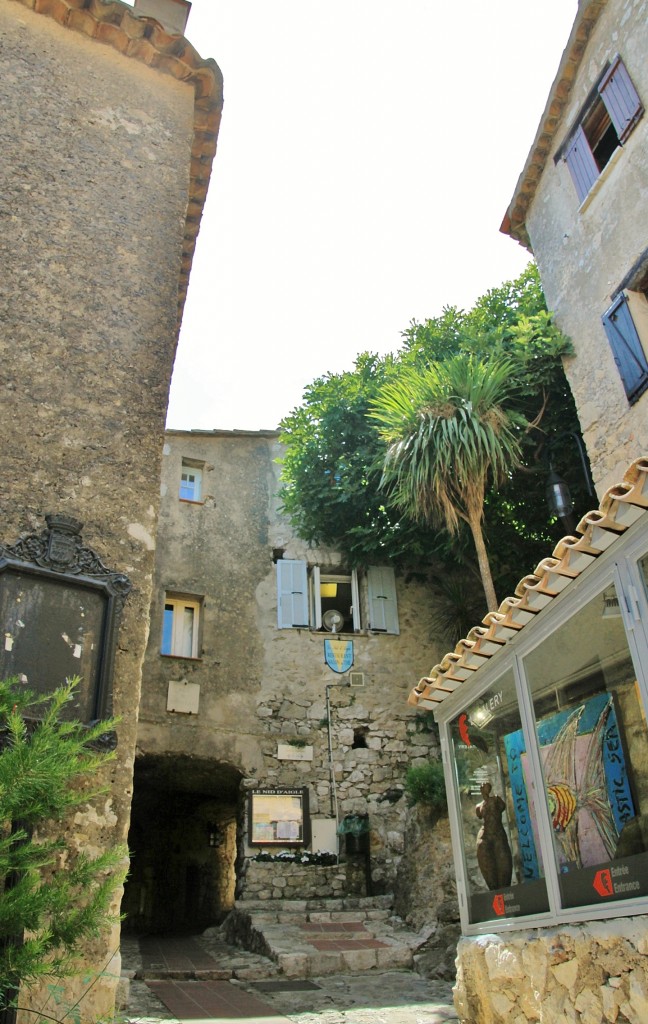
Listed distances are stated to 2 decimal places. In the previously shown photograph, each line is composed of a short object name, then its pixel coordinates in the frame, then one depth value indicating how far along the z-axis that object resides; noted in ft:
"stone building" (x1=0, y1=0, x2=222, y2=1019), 16.31
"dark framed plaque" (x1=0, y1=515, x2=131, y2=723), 14.30
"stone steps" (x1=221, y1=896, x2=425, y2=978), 26.61
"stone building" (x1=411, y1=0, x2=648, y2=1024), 12.19
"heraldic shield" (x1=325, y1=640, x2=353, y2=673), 43.16
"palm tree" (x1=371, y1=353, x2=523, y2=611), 32.09
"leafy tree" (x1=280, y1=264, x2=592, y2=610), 36.40
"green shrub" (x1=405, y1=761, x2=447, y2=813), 34.01
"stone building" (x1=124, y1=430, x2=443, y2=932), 38.27
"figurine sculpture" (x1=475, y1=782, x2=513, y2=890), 15.71
